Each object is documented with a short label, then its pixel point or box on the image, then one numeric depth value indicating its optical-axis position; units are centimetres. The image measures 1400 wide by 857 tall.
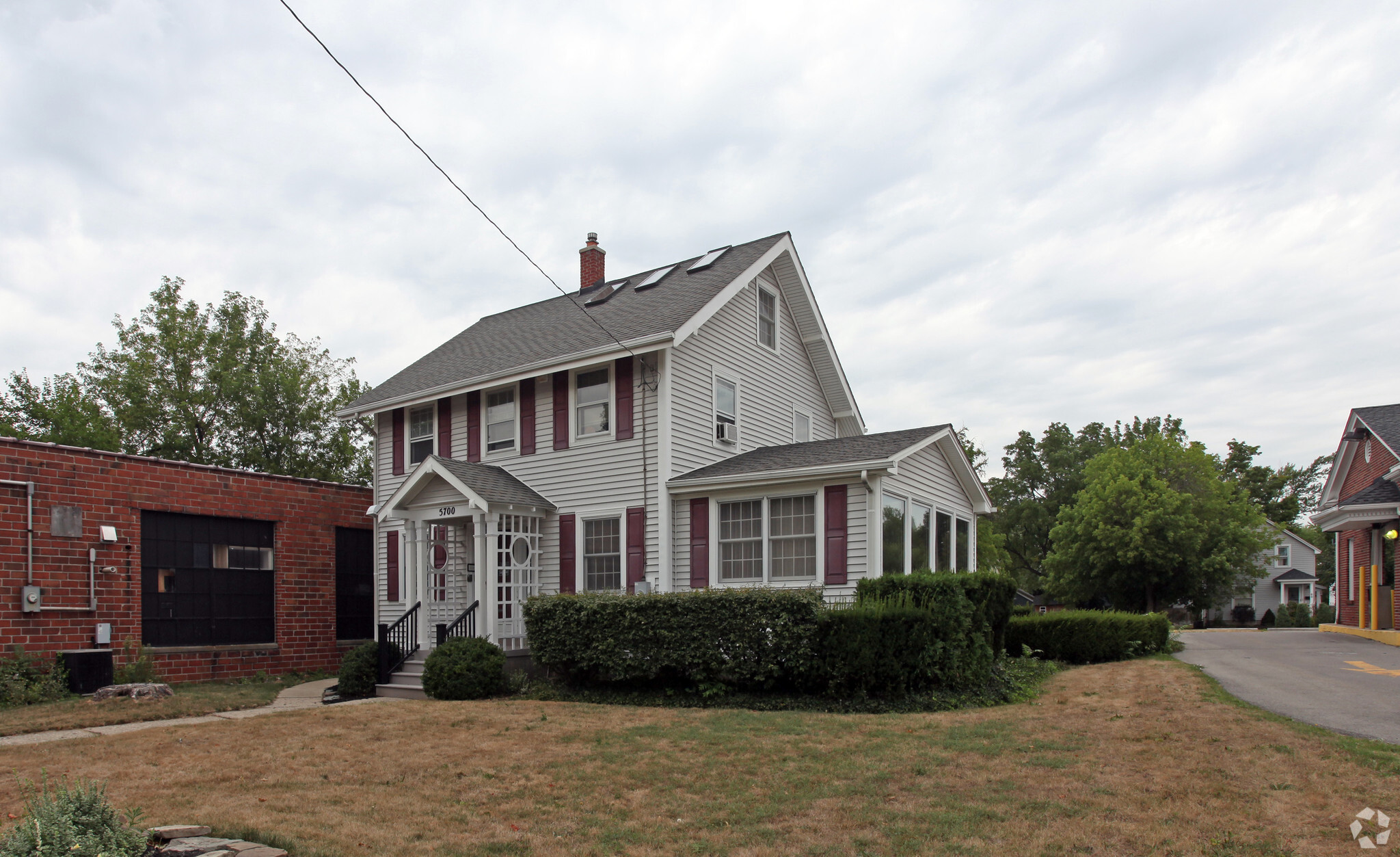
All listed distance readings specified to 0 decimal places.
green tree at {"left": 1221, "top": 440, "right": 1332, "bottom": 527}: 6100
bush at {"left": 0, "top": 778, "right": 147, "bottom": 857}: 458
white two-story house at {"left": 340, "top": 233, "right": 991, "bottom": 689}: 1432
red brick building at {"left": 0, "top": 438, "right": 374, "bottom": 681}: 1420
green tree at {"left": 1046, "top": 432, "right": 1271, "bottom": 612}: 3694
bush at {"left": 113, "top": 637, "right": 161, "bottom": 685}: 1484
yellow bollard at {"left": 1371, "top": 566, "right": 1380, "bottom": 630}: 2152
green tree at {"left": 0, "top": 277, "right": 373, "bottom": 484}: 3009
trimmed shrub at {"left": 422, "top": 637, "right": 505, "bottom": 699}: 1286
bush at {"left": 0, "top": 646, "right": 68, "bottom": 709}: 1286
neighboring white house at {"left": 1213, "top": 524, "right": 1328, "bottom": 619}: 5169
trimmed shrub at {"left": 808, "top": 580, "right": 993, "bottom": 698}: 1102
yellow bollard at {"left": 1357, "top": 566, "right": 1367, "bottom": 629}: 2252
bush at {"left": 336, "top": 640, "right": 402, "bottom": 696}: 1430
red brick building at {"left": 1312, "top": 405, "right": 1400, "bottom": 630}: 2109
